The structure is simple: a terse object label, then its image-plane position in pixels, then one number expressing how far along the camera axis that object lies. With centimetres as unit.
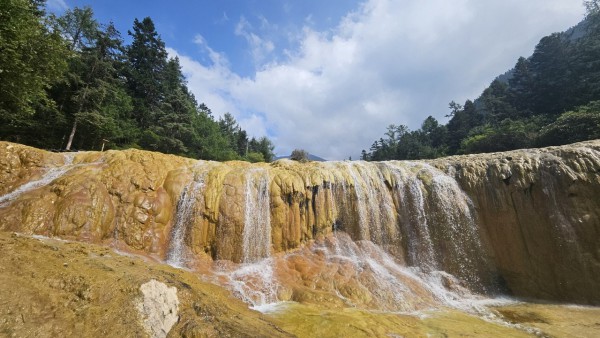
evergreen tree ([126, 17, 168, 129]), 3662
